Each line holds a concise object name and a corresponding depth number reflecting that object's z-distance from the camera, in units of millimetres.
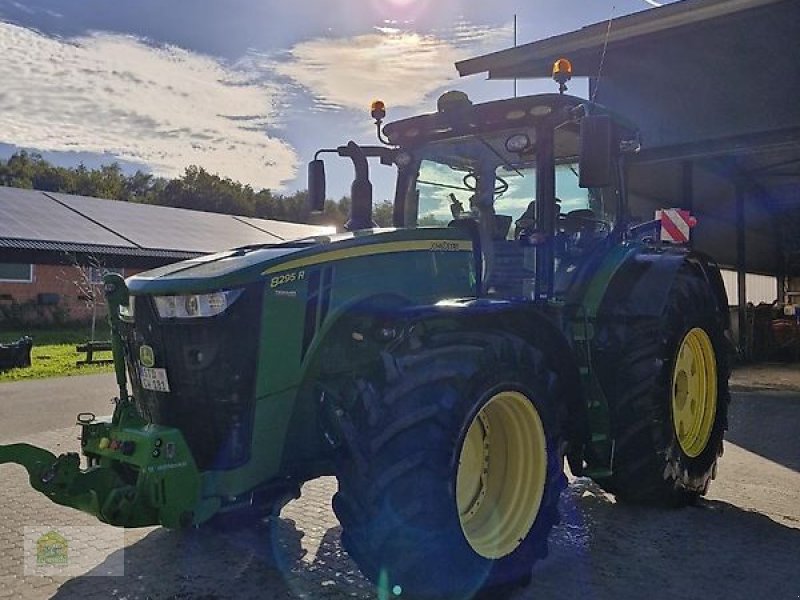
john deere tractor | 3264
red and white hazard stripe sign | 11031
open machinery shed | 11359
